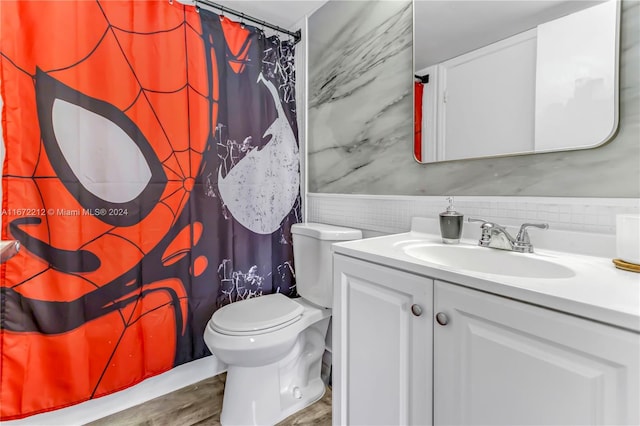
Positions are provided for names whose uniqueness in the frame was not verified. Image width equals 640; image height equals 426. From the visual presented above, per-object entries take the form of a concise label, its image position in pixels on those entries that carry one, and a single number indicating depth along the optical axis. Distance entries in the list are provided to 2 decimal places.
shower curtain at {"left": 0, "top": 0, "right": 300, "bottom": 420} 1.17
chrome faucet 0.91
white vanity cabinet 0.51
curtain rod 1.62
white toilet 1.26
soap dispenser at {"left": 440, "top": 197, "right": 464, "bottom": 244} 1.04
